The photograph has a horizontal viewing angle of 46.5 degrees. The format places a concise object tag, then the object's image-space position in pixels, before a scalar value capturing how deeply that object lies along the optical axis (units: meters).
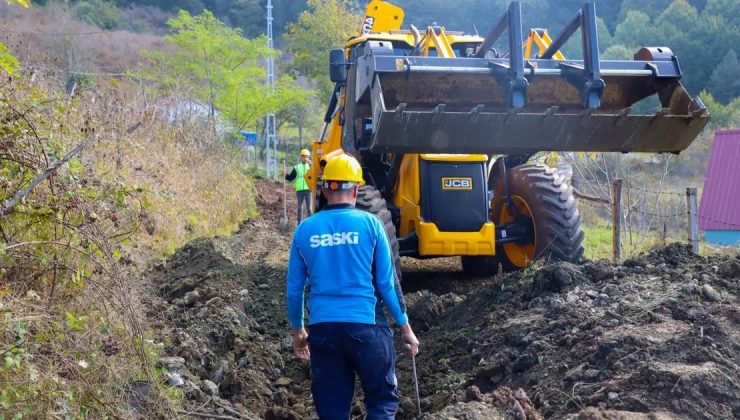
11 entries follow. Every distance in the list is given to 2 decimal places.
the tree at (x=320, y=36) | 39.03
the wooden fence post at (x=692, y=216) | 11.27
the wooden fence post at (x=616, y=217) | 11.70
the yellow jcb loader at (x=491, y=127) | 7.91
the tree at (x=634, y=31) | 58.97
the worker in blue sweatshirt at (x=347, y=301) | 5.03
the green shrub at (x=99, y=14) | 60.16
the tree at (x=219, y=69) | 27.00
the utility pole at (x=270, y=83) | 30.95
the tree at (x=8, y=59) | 6.02
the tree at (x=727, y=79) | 53.16
